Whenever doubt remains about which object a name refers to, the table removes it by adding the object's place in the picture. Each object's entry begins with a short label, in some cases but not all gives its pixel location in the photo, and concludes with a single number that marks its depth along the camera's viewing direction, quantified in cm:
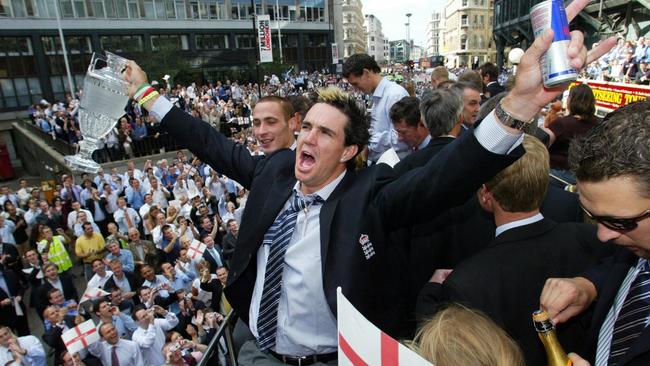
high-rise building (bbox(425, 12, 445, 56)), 15012
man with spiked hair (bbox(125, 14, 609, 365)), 173
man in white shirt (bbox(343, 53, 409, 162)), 456
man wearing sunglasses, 119
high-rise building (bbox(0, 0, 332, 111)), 3094
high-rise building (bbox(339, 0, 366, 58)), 9388
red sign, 951
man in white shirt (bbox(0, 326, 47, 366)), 587
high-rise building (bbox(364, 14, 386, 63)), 14976
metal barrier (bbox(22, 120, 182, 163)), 1642
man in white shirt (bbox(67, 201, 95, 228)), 1048
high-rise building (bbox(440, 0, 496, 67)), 7650
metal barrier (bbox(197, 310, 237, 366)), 233
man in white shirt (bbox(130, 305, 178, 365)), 608
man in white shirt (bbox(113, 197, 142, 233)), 1040
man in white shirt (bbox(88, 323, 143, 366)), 591
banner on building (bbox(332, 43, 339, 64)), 3043
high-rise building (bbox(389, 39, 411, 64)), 17600
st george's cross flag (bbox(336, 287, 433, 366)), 101
